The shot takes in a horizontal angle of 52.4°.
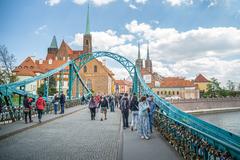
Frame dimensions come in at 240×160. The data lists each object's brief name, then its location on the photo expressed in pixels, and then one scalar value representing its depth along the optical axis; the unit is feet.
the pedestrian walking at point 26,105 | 39.98
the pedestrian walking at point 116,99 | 92.81
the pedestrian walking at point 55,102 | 58.05
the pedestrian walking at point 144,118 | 27.48
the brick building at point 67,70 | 193.98
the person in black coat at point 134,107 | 32.82
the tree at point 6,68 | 111.24
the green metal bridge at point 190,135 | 12.38
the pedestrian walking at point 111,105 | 70.54
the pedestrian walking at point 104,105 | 46.64
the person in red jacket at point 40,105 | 41.17
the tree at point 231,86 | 289.21
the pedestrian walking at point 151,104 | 32.36
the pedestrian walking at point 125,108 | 36.88
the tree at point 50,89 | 155.43
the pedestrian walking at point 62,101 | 58.85
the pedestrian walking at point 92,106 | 48.14
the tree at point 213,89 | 246.47
